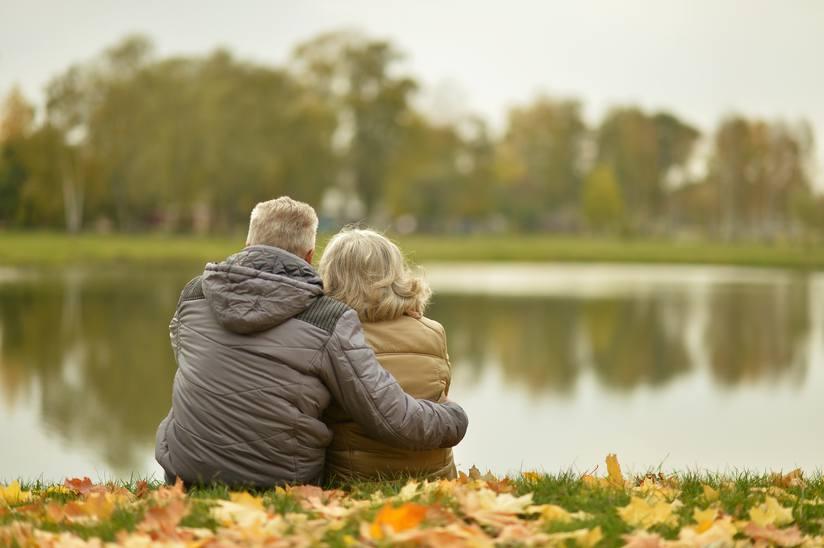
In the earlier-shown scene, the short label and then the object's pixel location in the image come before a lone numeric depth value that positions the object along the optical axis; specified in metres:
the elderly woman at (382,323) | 7.12
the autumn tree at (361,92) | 97.12
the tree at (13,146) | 82.75
